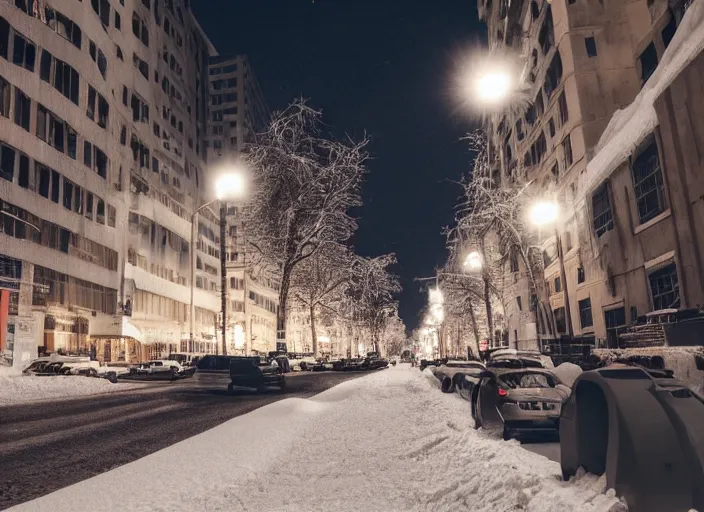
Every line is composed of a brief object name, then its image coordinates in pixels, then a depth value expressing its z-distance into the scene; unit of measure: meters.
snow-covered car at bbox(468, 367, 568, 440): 9.89
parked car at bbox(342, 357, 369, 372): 54.22
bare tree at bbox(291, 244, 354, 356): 45.67
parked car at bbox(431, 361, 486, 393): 19.48
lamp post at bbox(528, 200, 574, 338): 25.42
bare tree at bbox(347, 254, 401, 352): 50.06
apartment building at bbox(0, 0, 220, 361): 33.38
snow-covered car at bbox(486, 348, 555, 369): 17.63
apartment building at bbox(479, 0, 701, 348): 23.66
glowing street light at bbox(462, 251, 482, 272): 58.13
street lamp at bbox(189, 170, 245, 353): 33.23
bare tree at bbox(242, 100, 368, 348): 37.88
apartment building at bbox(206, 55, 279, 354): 81.06
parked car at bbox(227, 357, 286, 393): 22.81
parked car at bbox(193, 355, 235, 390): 22.77
